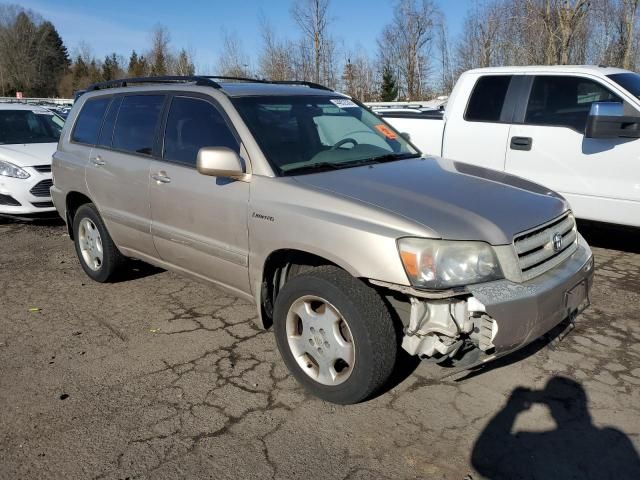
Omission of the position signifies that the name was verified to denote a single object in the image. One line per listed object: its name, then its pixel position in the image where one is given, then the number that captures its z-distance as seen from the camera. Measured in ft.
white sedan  24.20
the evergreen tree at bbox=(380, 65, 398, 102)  105.50
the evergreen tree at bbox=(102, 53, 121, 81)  217.62
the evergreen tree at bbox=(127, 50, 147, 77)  170.19
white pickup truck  17.12
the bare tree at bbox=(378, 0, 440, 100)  103.40
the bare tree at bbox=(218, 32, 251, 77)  94.13
